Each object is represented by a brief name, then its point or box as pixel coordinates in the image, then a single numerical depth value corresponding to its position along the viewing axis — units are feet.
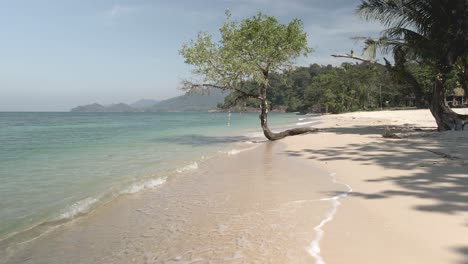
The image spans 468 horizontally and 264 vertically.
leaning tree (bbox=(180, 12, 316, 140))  57.00
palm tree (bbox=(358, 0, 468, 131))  53.36
